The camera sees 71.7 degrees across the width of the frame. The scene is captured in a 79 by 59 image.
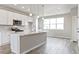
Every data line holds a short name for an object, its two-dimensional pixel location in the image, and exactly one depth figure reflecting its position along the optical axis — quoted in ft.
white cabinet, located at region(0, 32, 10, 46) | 5.65
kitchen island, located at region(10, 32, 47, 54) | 6.03
